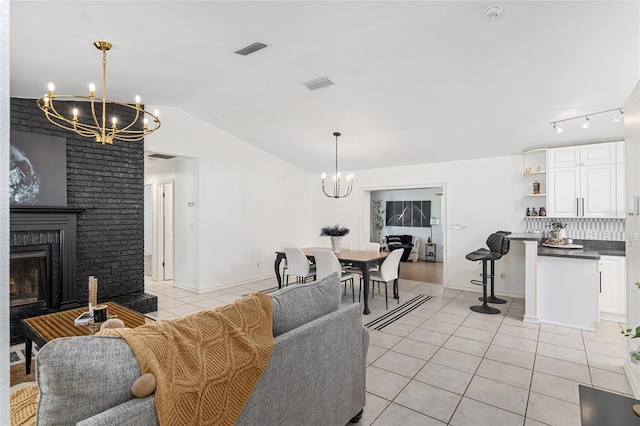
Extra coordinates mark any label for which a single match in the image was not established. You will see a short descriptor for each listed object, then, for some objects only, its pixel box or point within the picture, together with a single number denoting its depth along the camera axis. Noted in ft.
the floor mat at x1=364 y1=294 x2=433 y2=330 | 13.47
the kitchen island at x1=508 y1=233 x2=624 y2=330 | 12.84
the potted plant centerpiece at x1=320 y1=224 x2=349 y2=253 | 17.87
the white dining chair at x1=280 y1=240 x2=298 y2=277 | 18.92
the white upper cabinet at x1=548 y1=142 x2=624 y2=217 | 14.76
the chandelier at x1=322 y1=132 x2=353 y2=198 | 24.70
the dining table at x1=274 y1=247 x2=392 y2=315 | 15.01
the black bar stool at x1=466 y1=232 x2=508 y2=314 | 15.06
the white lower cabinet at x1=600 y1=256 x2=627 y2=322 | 13.99
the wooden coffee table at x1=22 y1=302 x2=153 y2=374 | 8.18
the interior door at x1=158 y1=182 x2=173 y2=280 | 22.48
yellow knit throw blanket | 3.85
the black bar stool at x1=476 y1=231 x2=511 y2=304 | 16.12
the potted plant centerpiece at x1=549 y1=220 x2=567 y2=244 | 15.53
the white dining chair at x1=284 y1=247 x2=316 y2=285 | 17.20
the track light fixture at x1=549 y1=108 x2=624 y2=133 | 12.71
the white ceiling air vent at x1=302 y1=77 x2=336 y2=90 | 12.68
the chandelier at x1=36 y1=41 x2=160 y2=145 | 7.92
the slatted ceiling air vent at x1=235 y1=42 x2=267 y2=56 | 10.18
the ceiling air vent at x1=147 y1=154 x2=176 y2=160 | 18.43
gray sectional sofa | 3.27
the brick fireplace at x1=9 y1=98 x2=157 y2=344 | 12.42
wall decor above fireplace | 12.19
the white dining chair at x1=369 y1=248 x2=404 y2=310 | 15.62
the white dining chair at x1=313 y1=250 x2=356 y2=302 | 15.42
